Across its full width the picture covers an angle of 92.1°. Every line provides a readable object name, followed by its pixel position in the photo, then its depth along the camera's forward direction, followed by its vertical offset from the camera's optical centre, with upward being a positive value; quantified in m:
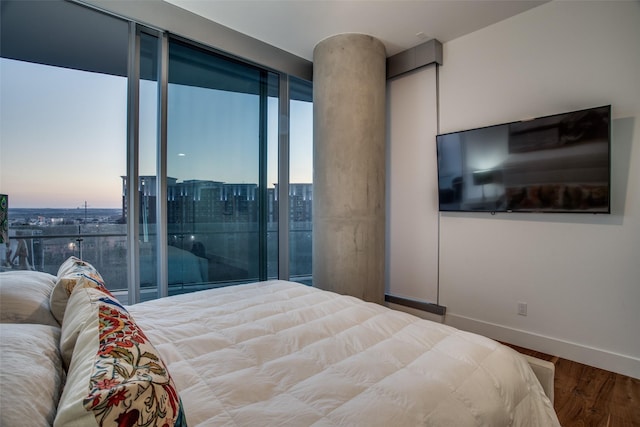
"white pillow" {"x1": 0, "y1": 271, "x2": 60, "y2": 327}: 1.08 -0.34
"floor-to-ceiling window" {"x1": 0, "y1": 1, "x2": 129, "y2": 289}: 2.09 +0.56
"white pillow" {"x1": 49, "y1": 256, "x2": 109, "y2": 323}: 1.16 -0.30
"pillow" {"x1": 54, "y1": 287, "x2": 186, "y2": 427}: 0.56 -0.35
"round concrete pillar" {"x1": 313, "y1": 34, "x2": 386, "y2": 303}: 3.09 +0.49
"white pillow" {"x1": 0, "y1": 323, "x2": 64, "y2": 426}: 0.58 -0.37
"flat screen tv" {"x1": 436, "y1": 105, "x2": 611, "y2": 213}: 2.24 +0.38
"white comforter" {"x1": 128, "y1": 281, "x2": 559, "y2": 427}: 0.90 -0.57
